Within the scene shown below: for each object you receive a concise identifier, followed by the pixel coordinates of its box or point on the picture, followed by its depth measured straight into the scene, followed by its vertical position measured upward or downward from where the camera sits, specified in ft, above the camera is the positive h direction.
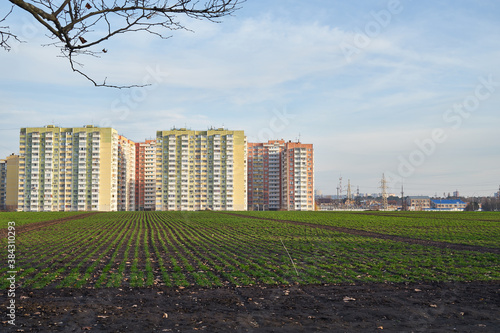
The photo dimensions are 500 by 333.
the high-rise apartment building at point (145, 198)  639.76 -9.61
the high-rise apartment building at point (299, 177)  603.67 +20.03
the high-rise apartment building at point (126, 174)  568.41 +23.98
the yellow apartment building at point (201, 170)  545.85 +27.45
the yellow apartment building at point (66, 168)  518.37 +28.46
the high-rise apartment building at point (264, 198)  645.92 -9.99
